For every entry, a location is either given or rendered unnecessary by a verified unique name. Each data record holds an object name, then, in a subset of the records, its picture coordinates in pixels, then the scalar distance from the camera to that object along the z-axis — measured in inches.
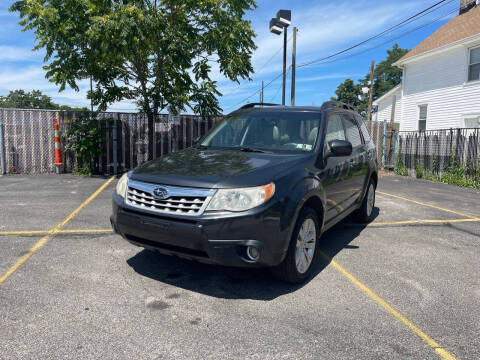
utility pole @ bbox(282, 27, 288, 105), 580.5
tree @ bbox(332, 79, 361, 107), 2266.2
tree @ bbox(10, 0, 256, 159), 353.1
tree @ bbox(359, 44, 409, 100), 2312.9
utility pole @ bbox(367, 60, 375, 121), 1069.8
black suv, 115.0
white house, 605.6
